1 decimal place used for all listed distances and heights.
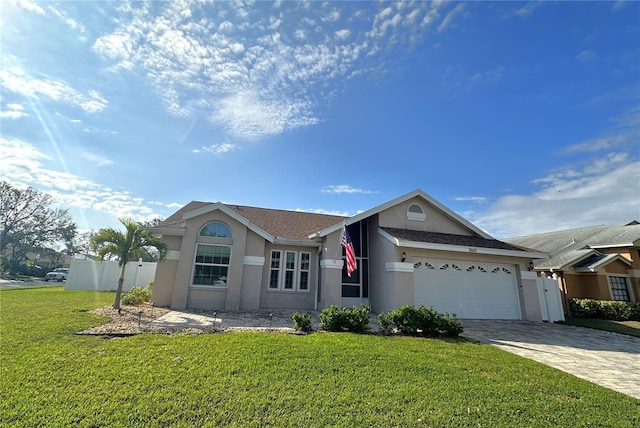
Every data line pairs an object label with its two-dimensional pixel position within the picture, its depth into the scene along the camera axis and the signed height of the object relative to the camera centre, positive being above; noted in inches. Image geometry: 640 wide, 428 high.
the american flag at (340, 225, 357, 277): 427.5 +50.5
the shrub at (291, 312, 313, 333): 354.0 -46.0
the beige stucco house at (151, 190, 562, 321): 507.8 +32.2
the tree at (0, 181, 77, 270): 1514.5 +266.2
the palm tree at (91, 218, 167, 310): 459.7 +54.4
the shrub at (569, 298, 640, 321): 631.8 -30.1
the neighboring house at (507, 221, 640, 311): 697.6 +64.7
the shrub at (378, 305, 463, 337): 362.3 -42.5
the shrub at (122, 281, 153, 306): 519.2 -34.3
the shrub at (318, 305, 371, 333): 359.9 -42.1
